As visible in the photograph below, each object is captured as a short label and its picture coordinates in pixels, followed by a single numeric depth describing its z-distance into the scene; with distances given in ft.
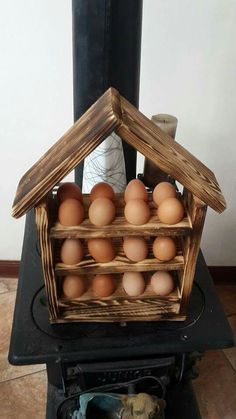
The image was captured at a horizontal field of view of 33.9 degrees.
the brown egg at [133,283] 2.40
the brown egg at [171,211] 2.11
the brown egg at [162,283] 2.42
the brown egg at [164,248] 2.24
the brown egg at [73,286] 2.39
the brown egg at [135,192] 2.23
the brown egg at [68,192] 2.20
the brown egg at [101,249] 2.21
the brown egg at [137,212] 2.10
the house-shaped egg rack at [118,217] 1.87
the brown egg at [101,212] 2.10
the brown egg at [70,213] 2.10
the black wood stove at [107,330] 2.43
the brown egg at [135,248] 2.24
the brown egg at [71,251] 2.23
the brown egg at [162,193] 2.23
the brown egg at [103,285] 2.39
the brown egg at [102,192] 2.24
